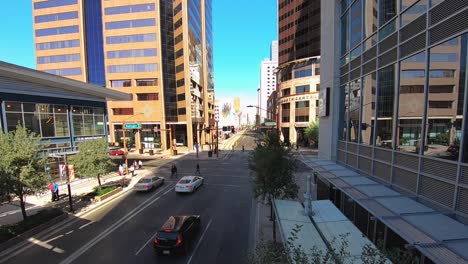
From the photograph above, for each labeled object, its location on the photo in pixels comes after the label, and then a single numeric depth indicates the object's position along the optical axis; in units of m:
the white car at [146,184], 21.02
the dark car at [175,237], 10.39
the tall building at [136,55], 51.69
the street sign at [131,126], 34.88
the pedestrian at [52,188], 18.97
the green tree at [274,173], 11.80
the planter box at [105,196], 18.78
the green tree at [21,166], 12.34
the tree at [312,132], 47.06
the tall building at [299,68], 55.50
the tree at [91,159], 19.75
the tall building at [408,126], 6.41
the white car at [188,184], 20.30
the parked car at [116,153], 42.67
